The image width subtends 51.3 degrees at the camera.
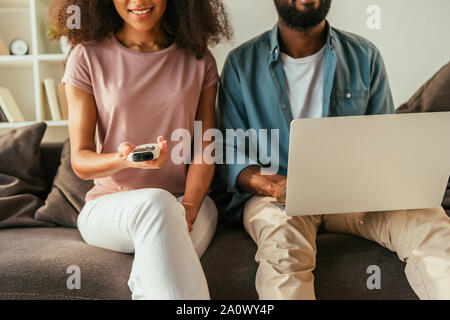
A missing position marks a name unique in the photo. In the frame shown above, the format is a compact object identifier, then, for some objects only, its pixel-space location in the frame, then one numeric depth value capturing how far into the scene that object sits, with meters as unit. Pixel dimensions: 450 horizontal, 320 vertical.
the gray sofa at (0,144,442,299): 1.02
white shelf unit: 2.37
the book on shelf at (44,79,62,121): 2.39
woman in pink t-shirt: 1.19
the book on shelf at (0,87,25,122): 2.38
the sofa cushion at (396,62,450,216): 1.54
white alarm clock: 2.47
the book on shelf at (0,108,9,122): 2.39
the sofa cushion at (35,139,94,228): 1.45
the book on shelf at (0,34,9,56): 2.43
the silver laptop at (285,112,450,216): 0.96
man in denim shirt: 1.29
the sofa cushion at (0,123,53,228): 1.45
